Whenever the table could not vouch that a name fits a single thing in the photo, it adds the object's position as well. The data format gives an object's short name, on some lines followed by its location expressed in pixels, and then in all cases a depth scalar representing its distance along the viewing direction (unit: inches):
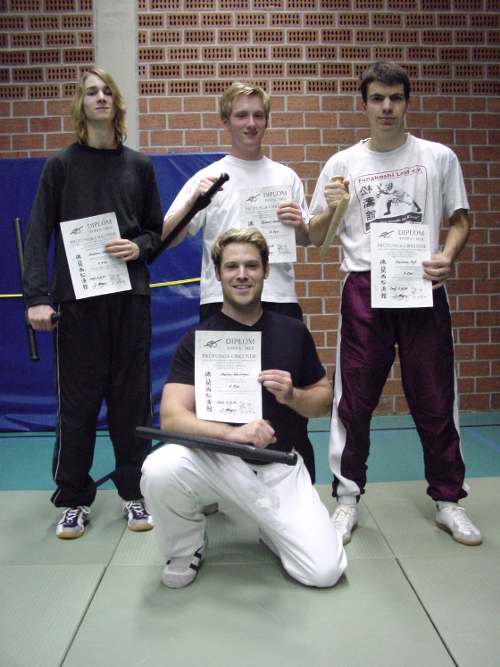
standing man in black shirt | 104.0
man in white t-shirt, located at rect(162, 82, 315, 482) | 103.8
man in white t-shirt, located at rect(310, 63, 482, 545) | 102.2
